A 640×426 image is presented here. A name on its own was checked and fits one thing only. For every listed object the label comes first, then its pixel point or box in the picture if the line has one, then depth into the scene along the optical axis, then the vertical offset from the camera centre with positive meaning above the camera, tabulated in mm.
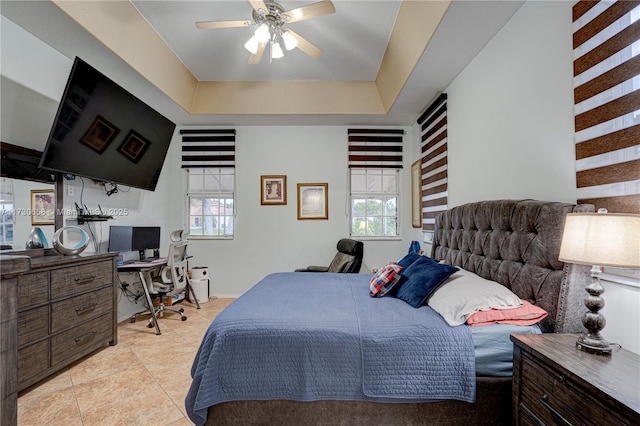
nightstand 860 -577
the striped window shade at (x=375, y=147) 4328 +1077
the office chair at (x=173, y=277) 3295 -710
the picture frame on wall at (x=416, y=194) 3924 +329
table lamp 1001 -119
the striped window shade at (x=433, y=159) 3166 +698
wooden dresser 1962 -738
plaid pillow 2020 -468
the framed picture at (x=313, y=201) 4359 +257
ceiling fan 2160 +1592
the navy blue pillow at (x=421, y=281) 1765 -422
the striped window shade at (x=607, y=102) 1245 +546
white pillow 1476 -447
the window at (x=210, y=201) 4457 +270
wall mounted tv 2318 +844
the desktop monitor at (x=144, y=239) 3434 -257
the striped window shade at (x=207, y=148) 4355 +1086
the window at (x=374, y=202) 4418 +240
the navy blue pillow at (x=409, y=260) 2257 -350
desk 3010 -560
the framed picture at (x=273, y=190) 4371 +431
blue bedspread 1362 -714
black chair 3367 -525
